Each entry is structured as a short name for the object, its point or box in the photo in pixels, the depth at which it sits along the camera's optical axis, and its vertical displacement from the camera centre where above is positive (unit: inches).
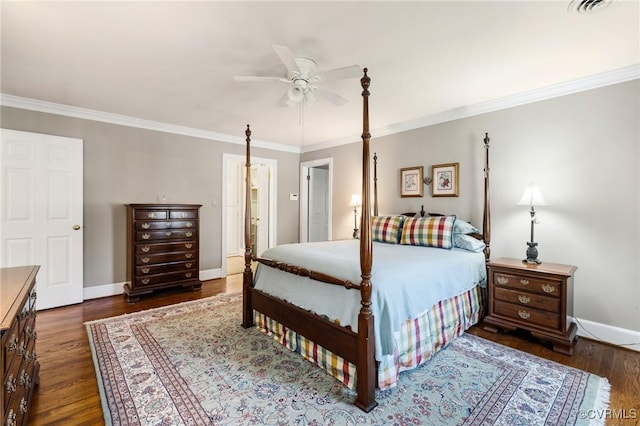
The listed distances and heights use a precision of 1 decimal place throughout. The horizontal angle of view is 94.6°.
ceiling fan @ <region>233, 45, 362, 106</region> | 80.5 +39.4
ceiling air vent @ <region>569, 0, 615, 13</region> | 67.3 +48.2
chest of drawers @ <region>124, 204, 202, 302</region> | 149.1 -20.6
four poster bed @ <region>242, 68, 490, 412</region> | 72.2 -25.4
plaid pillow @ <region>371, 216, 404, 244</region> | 139.3 -8.7
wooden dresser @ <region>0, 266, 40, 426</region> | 47.3 -26.9
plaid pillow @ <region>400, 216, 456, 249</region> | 123.4 -8.9
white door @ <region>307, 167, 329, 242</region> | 236.4 +5.8
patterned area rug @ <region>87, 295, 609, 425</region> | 67.2 -46.6
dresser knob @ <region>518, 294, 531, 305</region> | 105.3 -31.2
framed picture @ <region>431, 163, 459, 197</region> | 143.9 +15.7
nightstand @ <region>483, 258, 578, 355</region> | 97.7 -31.5
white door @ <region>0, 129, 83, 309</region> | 127.1 -1.4
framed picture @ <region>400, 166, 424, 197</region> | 157.2 +15.9
